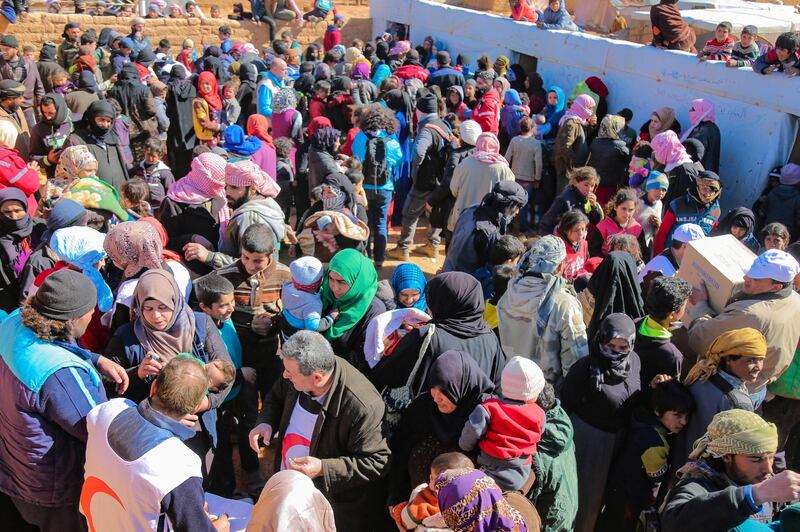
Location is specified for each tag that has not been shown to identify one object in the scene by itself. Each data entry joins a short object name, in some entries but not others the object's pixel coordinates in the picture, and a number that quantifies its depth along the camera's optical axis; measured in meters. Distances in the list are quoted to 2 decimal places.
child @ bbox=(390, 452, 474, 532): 2.57
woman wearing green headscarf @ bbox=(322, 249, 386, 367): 3.90
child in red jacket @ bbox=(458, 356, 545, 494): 2.90
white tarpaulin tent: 7.58
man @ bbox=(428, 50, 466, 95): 10.44
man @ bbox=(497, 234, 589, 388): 3.90
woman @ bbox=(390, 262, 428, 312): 4.18
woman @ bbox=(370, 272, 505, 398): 3.56
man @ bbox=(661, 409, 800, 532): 2.53
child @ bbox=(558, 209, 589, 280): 4.96
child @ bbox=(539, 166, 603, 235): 5.96
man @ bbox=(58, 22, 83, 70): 12.29
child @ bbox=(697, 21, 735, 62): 8.37
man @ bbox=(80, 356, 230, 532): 2.43
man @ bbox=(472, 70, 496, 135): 8.87
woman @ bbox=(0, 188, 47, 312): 4.45
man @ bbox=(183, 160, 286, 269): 4.56
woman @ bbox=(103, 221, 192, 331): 3.75
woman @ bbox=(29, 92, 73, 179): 6.79
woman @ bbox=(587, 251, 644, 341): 4.39
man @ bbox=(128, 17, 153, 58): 12.99
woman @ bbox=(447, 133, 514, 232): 6.71
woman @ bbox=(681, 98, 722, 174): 7.78
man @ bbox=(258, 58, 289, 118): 8.90
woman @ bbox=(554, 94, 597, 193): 7.98
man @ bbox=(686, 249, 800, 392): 3.82
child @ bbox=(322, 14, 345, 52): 15.92
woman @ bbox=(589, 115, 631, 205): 7.60
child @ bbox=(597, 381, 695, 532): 3.34
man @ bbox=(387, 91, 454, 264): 7.84
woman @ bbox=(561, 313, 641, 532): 3.41
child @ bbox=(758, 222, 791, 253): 5.01
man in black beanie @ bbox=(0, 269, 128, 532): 2.85
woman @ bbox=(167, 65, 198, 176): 9.30
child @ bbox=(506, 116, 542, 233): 7.96
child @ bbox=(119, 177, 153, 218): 5.27
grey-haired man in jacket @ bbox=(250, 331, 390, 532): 3.00
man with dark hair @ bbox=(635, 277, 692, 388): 3.66
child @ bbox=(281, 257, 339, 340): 3.88
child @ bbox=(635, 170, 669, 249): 5.91
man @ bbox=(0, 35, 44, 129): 9.19
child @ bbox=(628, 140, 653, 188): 7.33
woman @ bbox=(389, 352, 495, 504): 3.10
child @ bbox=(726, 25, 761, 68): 8.24
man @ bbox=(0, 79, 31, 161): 7.14
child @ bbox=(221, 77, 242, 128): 9.29
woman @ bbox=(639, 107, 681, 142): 8.41
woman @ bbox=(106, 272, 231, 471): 3.33
